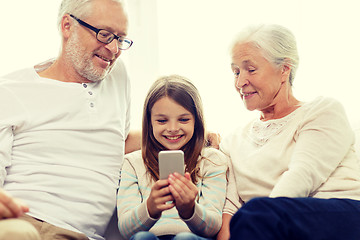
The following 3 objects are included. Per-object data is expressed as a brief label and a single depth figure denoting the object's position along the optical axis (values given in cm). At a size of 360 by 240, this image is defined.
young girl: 151
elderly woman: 118
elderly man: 157
